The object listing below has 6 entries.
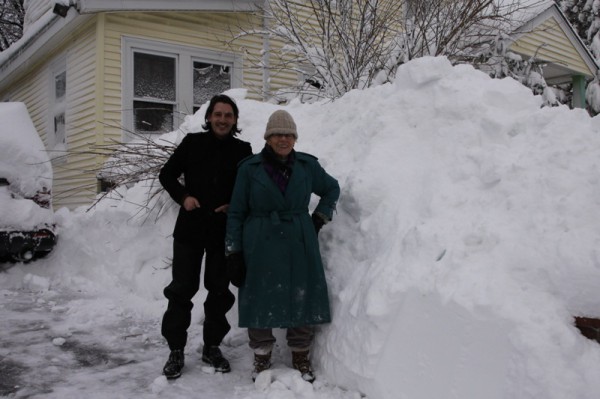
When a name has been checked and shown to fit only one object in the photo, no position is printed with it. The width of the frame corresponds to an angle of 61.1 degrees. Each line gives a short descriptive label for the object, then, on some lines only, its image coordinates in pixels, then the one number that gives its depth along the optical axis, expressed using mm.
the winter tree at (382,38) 6801
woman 3174
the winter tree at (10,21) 21984
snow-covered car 5773
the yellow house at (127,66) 8547
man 3424
